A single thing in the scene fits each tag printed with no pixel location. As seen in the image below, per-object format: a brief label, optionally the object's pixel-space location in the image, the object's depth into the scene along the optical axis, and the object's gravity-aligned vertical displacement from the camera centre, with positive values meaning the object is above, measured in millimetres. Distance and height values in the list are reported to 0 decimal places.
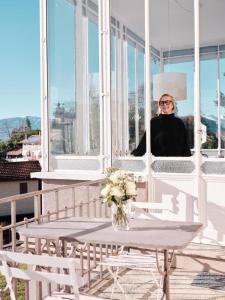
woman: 4770 +141
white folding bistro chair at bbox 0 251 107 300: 2283 -689
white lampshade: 5176 +778
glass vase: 3262 -536
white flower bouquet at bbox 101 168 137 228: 3143 -308
